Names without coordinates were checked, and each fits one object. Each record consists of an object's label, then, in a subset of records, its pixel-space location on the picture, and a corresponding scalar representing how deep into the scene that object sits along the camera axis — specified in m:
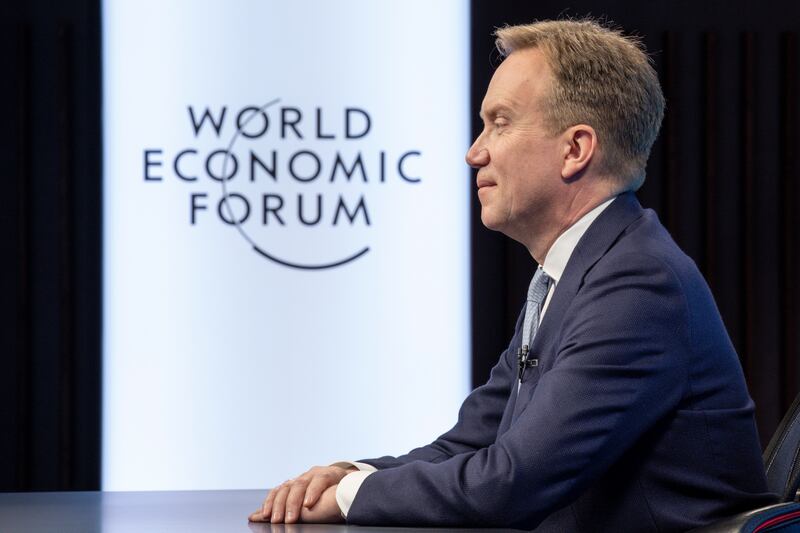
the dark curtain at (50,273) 8.79
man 2.81
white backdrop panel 8.91
